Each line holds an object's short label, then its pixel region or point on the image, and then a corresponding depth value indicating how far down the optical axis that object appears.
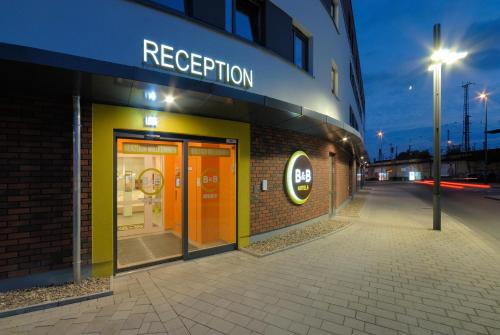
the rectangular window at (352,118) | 17.77
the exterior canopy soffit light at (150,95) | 4.45
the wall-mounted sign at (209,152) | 6.32
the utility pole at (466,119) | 63.53
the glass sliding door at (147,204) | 5.80
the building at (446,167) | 55.09
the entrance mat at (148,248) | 5.86
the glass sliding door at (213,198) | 6.91
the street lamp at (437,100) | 9.23
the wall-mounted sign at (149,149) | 5.47
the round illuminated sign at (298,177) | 8.40
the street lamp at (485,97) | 34.32
